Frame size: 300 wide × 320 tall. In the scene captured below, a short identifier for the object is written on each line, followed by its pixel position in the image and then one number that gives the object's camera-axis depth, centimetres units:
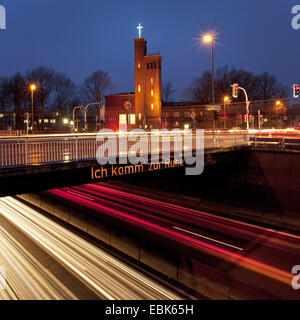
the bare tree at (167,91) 9694
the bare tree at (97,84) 6969
